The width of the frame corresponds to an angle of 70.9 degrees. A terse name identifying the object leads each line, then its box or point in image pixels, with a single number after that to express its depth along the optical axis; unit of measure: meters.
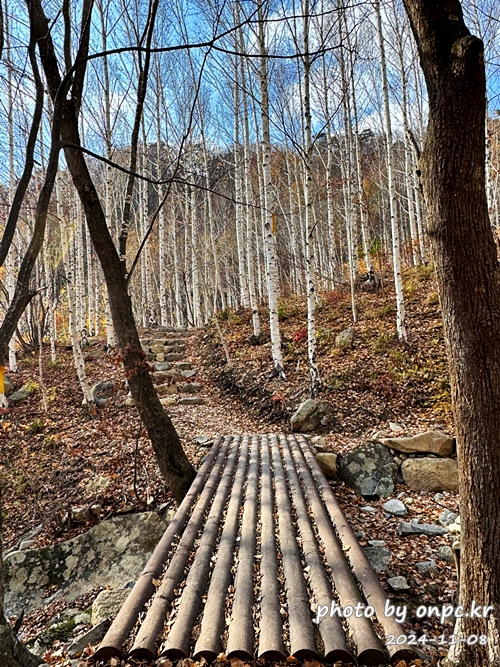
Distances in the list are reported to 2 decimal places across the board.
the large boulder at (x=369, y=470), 4.21
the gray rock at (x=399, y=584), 2.57
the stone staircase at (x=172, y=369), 8.56
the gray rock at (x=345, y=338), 7.99
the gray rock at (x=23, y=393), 8.57
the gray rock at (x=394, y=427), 5.31
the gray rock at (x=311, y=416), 5.94
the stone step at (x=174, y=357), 11.20
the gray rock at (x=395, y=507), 3.72
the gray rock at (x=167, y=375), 9.57
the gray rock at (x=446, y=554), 2.89
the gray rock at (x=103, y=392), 8.01
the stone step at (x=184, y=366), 10.45
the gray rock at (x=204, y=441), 5.42
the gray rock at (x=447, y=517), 3.41
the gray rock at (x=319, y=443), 4.88
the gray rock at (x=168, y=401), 7.98
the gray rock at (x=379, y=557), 2.82
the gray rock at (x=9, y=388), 8.69
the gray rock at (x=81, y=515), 4.49
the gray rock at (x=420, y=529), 3.28
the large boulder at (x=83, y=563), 3.60
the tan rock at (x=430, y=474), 4.16
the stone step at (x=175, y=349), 11.72
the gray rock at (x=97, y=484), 4.91
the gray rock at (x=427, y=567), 2.76
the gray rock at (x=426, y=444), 4.41
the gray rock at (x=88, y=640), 2.29
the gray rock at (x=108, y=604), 2.58
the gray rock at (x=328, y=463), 4.49
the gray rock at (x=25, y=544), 4.27
